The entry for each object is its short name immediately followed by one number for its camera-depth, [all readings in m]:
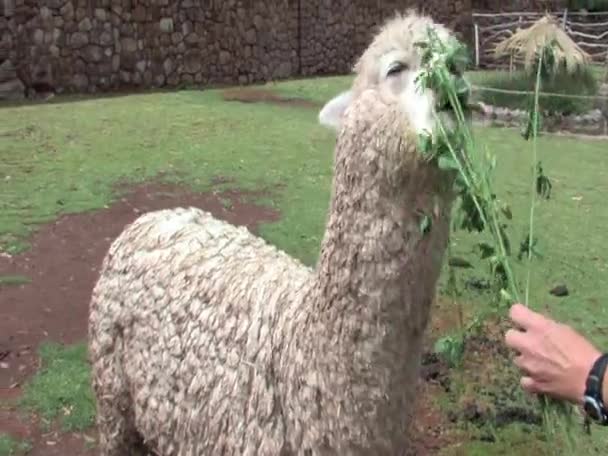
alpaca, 2.05
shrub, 12.16
